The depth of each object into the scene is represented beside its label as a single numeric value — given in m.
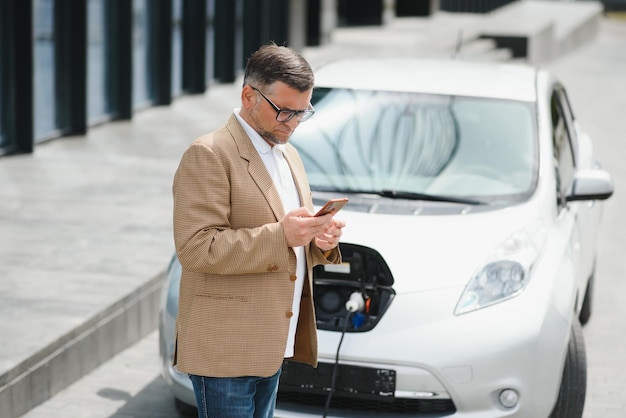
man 5.98
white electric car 8.68
